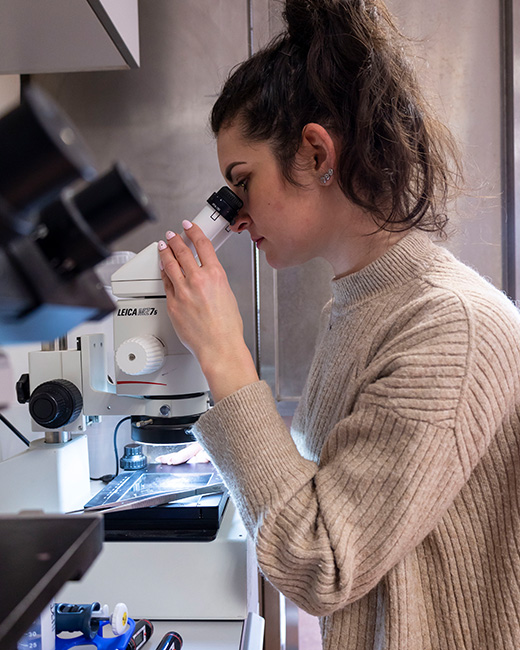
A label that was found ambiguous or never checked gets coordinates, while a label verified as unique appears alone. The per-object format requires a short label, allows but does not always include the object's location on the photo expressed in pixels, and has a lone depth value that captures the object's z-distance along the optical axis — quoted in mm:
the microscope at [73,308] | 134
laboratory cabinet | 663
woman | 564
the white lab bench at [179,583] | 931
